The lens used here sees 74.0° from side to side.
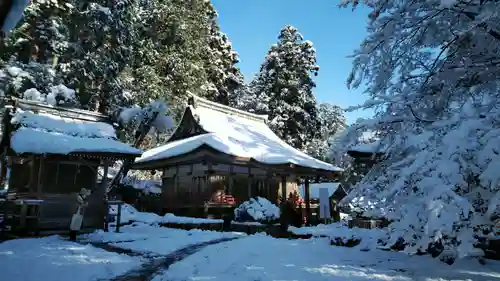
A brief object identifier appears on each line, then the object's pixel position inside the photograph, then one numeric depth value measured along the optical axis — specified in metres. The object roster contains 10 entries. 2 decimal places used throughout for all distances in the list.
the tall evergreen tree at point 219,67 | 35.77
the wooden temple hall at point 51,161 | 11.51
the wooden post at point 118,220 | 12.93
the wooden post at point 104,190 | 13.10
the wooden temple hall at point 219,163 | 19.42
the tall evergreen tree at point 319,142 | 38.12
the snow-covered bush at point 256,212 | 17.17
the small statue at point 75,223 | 10.48
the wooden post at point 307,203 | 20.09
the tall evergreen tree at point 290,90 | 37.00
